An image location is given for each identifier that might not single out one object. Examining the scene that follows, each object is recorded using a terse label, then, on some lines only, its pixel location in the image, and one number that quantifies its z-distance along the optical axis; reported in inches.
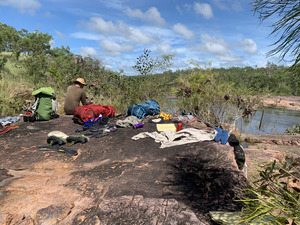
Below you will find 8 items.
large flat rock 73.4
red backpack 198.1
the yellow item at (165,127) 183.2
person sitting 226.2
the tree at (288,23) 61.2
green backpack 211.3
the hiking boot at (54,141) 149.7
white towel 150.3
